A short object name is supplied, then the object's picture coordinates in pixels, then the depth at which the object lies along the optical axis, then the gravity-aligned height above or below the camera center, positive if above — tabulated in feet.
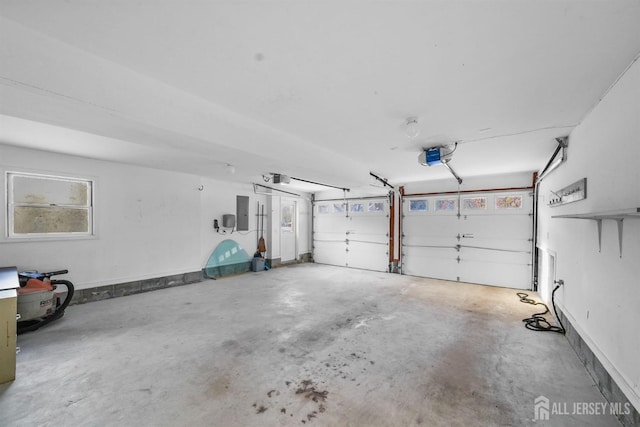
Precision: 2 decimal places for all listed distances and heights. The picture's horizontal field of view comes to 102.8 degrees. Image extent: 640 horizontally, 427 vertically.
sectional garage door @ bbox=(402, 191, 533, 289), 17.88 -1.91
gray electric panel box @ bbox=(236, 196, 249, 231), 21.98 +0.07
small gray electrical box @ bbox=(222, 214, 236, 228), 20.53 -0.58
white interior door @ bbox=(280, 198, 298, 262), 26.13 -1.84
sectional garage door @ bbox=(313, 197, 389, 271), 24.09 -2.03
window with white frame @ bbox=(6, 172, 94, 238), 12.13 +0.37
